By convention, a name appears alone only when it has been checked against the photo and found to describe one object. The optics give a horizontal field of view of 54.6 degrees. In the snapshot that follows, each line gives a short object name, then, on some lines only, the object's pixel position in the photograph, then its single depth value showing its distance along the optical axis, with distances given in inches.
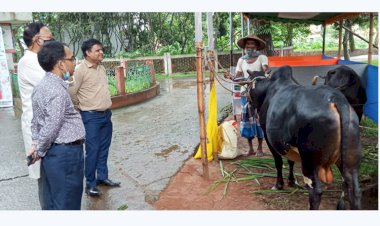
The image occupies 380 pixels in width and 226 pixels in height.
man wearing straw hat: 185.2
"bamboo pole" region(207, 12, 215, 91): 166.9
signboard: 369.4
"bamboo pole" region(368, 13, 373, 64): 214.5
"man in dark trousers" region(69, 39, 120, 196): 139.2
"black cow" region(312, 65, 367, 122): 165.5
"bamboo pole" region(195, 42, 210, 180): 150.2
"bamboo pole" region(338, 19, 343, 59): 274.4
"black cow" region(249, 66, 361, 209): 97.7
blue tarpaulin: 168.7
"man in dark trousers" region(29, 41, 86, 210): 93.0
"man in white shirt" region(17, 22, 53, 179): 113.5
